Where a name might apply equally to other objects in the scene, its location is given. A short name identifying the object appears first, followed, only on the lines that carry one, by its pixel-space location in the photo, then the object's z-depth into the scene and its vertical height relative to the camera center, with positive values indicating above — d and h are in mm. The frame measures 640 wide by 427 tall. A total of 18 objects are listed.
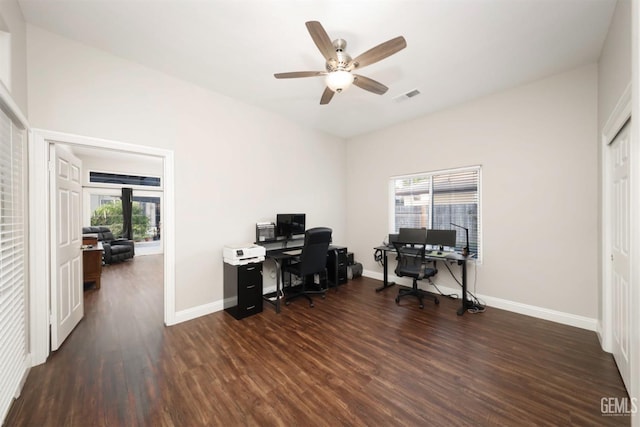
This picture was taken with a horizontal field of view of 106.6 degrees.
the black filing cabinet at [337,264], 4303 -958
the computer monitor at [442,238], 3688 -405
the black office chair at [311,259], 3408 -679
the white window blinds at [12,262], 1560 -348
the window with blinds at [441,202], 3705 +182
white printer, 3156 -551
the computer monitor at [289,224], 3986 -193
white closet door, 1866 -321
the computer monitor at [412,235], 3891 -383
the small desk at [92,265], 4266 -910
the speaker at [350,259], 4849 -945
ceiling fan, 1846 +1311
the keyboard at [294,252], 3752 -644
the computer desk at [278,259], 3338 -677
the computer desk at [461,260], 3287 -681
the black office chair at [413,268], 3432 -837
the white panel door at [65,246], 2338 -348
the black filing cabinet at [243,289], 3105 -1037
